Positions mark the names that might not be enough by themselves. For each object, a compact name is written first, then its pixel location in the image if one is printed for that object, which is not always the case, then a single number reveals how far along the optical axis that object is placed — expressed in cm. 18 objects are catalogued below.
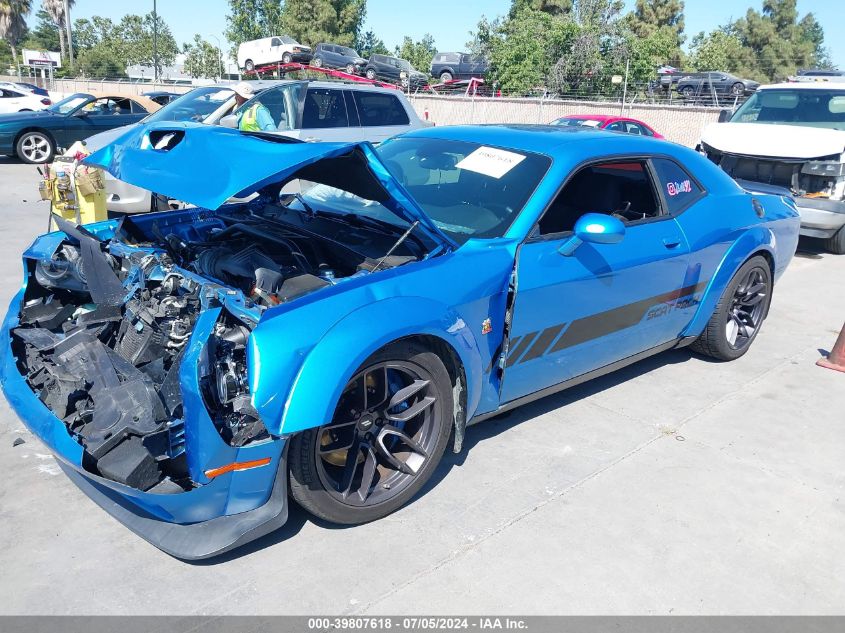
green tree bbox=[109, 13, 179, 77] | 6038
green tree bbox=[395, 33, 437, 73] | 5078
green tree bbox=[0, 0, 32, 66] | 5044
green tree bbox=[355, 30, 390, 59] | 5534
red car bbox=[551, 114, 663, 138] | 1368
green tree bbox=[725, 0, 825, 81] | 5731
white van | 2986
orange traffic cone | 500
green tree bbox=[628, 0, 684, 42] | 5497
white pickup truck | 848
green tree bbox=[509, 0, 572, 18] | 4312
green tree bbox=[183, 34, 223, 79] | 5694
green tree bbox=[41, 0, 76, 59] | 5497
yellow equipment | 648
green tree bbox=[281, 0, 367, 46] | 4812
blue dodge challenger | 245
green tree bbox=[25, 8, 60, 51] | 7438
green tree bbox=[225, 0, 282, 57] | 5162
